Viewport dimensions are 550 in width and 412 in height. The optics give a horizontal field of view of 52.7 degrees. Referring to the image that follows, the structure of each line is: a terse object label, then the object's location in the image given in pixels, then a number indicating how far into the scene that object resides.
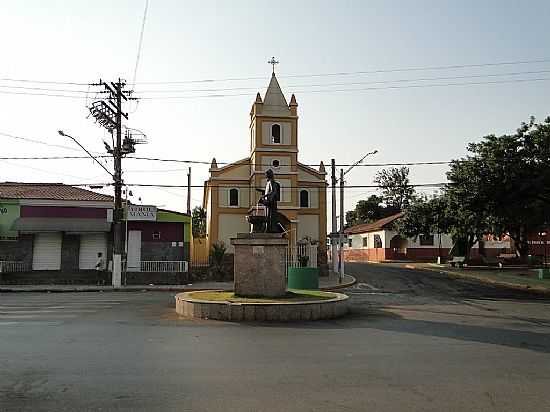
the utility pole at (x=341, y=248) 30.73
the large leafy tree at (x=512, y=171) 27.17
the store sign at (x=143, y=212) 32.81
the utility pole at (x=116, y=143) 28.31
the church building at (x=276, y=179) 39.62
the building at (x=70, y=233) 32.09
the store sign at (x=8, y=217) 32.28
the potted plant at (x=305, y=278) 23.47
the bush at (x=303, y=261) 34.45
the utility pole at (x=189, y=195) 48.91
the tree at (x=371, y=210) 88.69
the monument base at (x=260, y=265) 15.98
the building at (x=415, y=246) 59.46
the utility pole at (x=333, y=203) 31.53
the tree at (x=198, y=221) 65.34
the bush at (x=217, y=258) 34.03
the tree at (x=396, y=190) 90.81
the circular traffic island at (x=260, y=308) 14.09
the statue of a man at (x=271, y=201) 17.00
